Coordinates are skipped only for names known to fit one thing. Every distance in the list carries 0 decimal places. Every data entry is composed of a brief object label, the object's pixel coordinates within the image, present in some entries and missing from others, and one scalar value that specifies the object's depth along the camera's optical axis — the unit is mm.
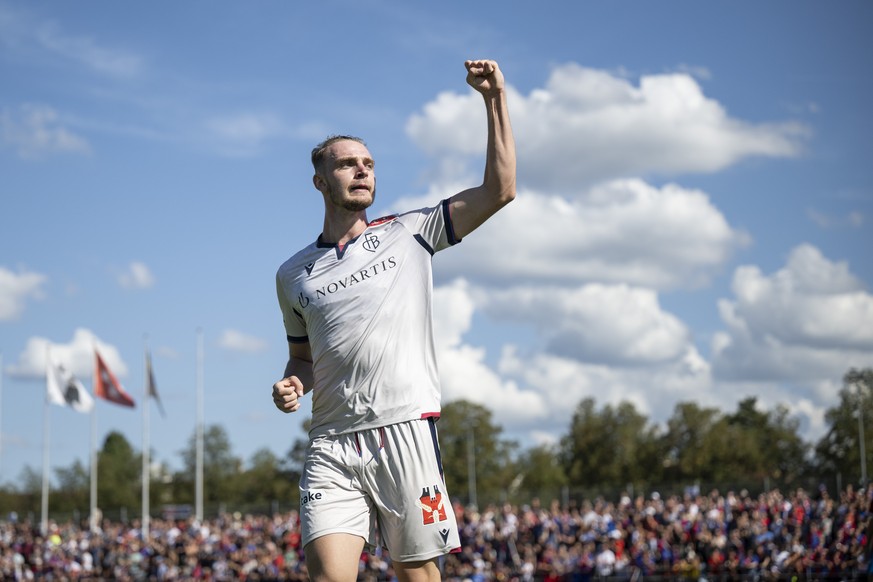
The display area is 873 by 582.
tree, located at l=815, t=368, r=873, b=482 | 44188
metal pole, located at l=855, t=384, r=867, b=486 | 37169
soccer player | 5582
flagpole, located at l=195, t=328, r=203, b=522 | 53906
